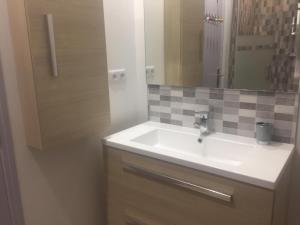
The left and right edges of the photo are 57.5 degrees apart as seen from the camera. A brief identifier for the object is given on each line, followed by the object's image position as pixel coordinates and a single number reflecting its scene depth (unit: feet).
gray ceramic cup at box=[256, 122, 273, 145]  4.36
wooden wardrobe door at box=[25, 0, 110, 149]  3.78
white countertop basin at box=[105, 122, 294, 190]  3.51
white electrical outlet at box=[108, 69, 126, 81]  5.49
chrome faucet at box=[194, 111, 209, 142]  4.99
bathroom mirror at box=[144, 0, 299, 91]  4.26
